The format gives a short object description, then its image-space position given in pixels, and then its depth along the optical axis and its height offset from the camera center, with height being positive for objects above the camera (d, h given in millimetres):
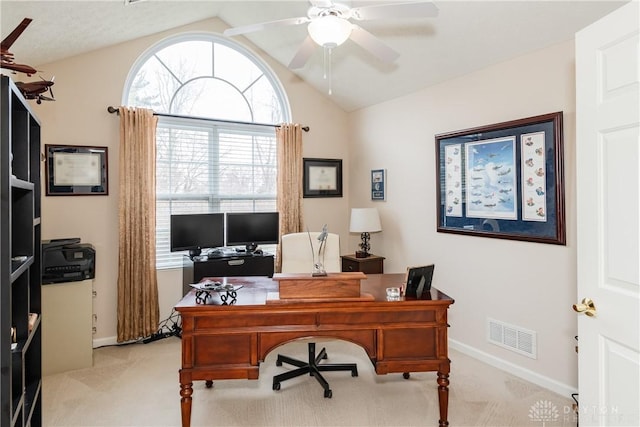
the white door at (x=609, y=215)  1472 -23
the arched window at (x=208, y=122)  4062 +1002
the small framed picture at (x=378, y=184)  4461 +325
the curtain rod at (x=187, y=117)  3670 +1018
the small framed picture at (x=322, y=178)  4773 +437
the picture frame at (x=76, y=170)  3486 +412
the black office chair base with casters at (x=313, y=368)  2824 -1212
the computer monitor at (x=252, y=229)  4113 -169
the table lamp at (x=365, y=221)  4258 -101
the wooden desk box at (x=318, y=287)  2244 -434
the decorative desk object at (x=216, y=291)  2242 -478
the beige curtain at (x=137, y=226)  3689 -115
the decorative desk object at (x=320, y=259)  2327 -364
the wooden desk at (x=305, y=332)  2125 -677
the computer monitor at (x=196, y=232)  3799 -184
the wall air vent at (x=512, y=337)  2967 -1018
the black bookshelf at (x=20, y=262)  1350 -194
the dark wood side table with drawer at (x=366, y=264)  4297 -587
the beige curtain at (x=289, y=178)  4516 +408
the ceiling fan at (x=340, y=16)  2018 +1059
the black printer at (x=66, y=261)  3117 -380
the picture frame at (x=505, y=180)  2775 +244
